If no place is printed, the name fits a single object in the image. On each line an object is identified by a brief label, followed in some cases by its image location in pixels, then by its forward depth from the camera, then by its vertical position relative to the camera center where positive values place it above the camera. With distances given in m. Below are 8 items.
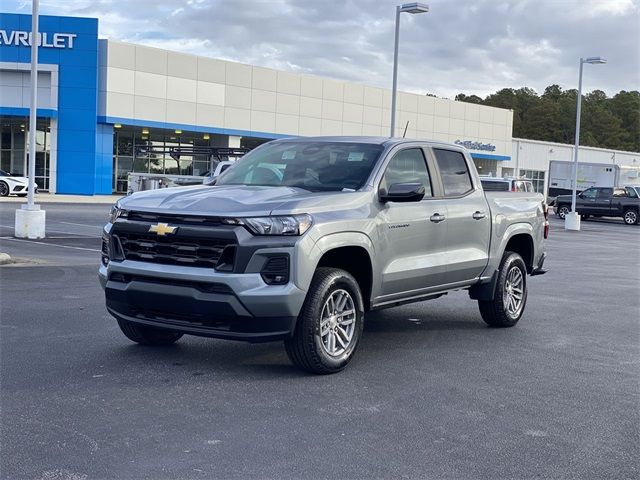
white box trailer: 52.06 +1.16
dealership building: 44.69 +4.34
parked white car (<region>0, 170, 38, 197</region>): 38.34 -0.84
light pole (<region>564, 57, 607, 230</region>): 33.72 -0.99
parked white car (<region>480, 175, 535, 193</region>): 29.43 +0.26
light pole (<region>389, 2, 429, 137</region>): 24.12 +5.20
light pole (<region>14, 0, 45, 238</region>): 17.58 -0.96
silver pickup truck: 6.03 -0.53
